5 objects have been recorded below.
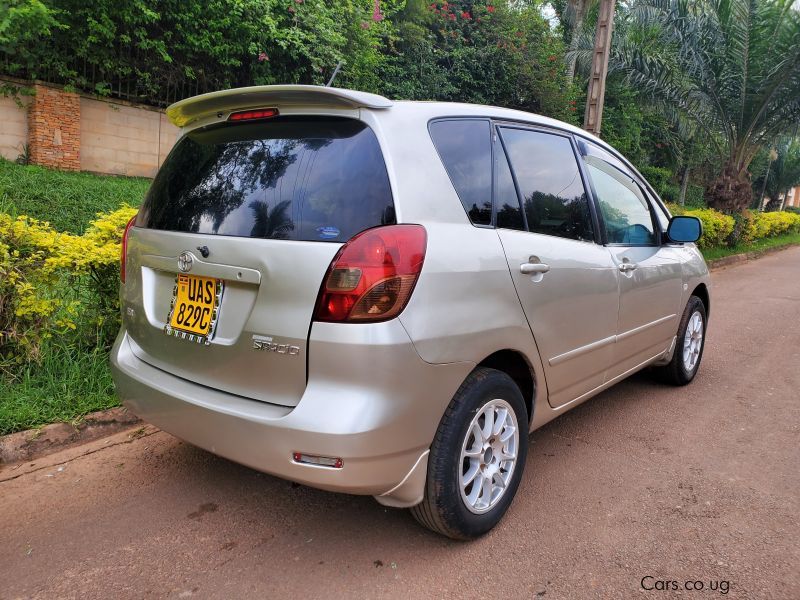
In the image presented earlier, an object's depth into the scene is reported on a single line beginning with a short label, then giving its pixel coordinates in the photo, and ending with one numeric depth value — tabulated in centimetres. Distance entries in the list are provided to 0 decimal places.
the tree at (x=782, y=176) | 3088
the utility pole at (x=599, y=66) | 929
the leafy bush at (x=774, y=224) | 1792
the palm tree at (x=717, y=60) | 1133
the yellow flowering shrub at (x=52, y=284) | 354
